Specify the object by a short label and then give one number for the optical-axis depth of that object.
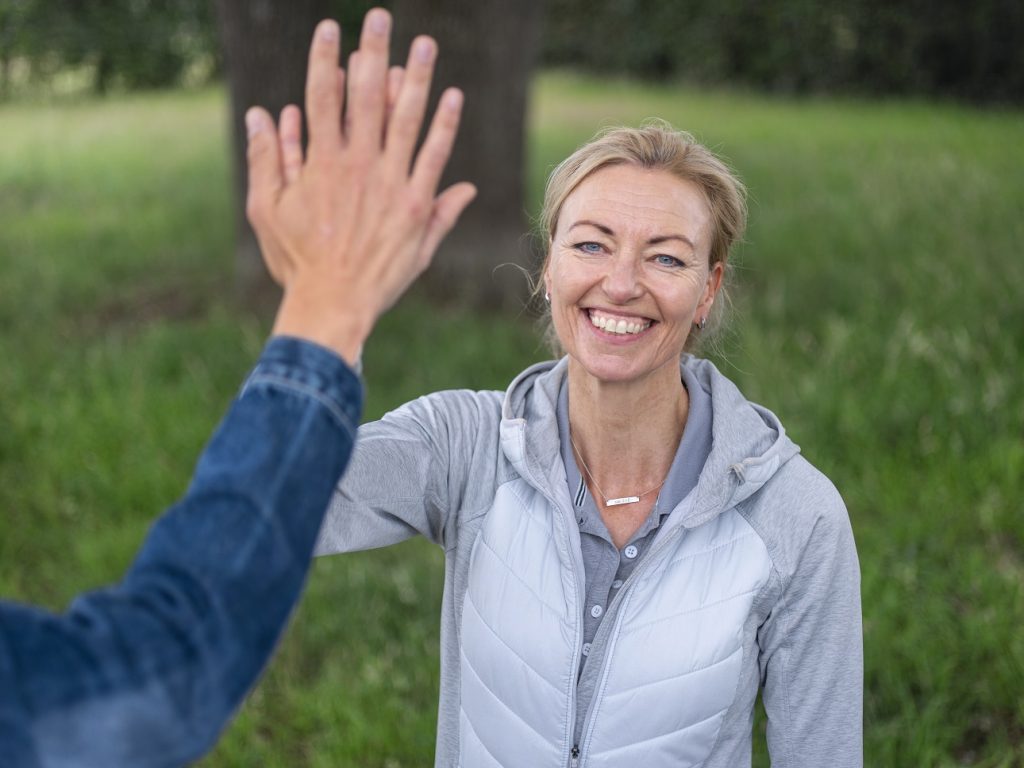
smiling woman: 2.04
